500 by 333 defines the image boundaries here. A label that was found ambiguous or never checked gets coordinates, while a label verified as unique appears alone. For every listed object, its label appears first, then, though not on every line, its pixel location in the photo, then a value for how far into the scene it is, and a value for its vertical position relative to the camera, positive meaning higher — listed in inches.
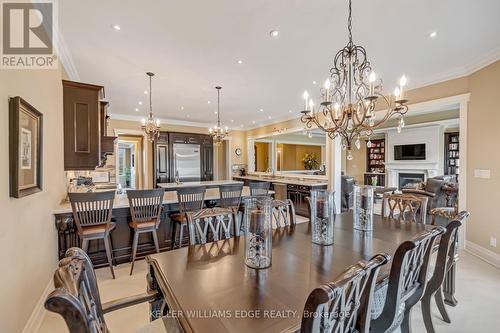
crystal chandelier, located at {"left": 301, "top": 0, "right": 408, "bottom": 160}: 79.0 +19.2
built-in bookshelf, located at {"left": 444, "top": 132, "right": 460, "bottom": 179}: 326.6 +18.7
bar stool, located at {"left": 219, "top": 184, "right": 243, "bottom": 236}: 139.9 -19.1
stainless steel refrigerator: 306.8 +4.1
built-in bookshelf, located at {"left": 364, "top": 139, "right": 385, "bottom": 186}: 397.7 +3.9
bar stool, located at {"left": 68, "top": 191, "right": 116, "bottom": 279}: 103.0 -24.0
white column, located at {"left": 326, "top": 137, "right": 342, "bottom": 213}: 232.5 -1.8
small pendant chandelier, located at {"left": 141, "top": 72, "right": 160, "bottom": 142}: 173.0 +27.9
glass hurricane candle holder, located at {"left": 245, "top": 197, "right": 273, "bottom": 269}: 58.4 -17.8
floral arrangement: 419.1 +3.9
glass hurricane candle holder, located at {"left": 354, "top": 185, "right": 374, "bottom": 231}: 84.7 -16.2
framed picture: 64.5 +5.1
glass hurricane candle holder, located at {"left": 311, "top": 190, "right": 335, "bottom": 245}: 71.0 -16.3
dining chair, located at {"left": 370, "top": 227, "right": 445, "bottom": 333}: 47.9 -29.5
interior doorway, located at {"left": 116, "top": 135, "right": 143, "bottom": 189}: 329.1 +4.5
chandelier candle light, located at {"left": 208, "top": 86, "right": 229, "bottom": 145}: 209.2 +28.1
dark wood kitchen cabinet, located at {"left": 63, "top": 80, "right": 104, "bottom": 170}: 122.5 +20.5
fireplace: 334.6 -20.6
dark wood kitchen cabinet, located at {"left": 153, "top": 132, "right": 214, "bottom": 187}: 294.7 +15.2
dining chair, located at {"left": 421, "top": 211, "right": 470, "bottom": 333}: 67.4 -29.9
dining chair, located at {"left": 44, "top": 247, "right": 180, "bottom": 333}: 26.1 -18.3
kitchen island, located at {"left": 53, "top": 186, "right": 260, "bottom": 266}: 114.2 -38.1
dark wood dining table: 37.6 -24.6
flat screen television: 330.0 +17.8
